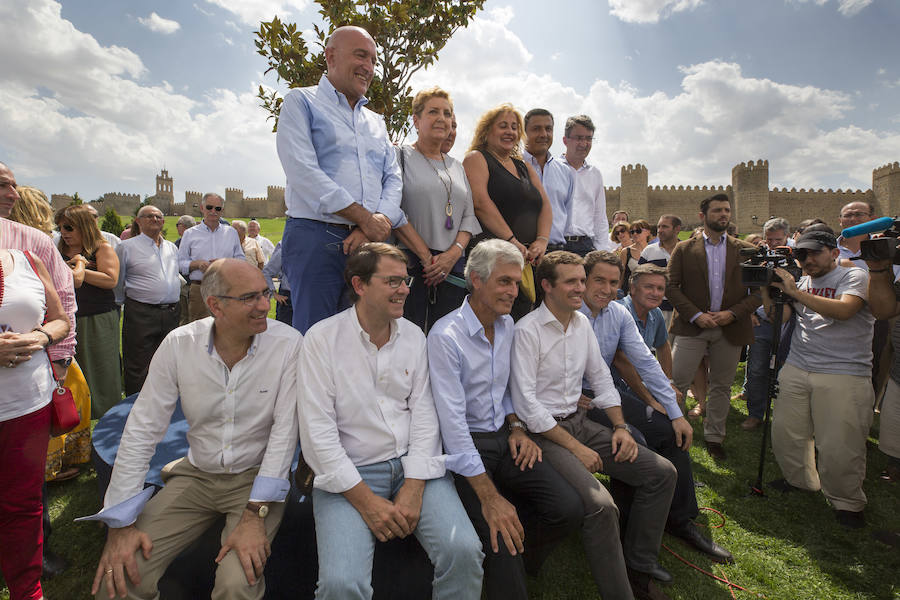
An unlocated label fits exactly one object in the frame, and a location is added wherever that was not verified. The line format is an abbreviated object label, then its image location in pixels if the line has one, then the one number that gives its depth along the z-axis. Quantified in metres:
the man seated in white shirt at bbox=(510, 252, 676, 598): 2.67
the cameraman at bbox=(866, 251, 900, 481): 3.32
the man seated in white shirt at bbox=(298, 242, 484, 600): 2.04
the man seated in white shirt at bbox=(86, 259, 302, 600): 2.04
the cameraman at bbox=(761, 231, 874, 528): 3.43
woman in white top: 2.14
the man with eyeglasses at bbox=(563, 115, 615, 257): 4.52
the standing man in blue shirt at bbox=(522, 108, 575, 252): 4.10
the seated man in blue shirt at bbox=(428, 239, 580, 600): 2.27
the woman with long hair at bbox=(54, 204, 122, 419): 4.14
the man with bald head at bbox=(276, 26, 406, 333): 2.82
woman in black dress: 3.57
